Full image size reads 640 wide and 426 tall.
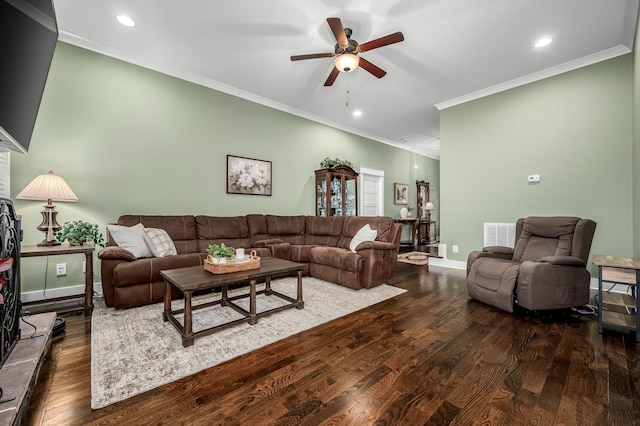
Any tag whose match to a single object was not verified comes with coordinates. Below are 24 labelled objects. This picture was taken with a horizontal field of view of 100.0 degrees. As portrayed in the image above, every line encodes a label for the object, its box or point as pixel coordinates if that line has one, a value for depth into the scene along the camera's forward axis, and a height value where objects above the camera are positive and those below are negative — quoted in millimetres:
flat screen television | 1291 +836
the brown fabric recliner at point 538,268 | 2502 -570
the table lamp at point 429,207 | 8391 +155
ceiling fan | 2416 +1613
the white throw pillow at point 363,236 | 3816 -337
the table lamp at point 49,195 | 2510 +193
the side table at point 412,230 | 7289 -522
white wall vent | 4086 -356
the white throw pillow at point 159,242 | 3000 -321
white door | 6709 +527
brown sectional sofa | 2664 -471
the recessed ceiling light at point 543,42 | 3089 +1979
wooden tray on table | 2300 -463
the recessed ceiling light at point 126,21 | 2738 +2019
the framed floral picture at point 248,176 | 4363 +639
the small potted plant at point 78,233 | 2678 -186
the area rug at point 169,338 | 1595 -972
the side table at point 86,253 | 2420 -364
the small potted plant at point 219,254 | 2375 -361
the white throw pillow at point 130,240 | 2877 -273
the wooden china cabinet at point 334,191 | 5367 +455
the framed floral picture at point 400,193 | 7480 +544
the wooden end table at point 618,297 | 2062 -752
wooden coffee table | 2002 -582
